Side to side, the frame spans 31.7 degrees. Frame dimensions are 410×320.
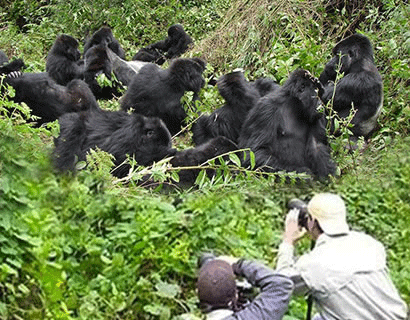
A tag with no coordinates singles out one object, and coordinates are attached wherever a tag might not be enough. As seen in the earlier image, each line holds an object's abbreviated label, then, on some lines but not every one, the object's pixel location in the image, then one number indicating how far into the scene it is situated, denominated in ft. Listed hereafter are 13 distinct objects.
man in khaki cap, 9.48
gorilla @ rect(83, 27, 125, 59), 32.19
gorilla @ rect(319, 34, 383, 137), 22.24
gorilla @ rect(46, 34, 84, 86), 28.04
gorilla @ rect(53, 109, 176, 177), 17.69
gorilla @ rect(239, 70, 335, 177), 18.34
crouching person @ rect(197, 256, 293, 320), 9.07
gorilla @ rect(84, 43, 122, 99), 28.48
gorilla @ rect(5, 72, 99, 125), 23.03
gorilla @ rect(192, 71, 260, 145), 20.85
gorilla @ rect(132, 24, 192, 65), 36.37
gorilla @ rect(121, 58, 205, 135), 23.81
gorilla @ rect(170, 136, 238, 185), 16.87
